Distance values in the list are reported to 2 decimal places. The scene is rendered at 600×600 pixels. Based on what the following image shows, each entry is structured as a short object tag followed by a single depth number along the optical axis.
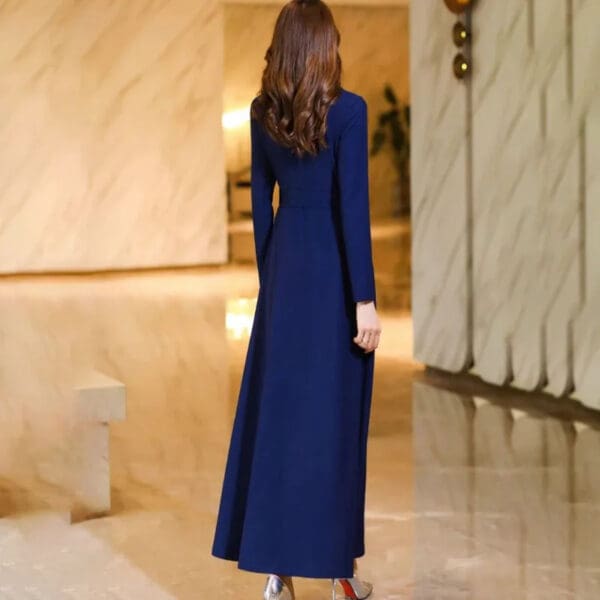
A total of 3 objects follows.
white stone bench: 7.14
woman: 5.10
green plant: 28.52
